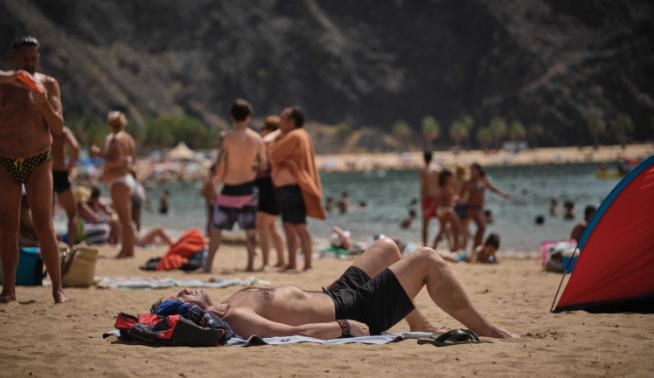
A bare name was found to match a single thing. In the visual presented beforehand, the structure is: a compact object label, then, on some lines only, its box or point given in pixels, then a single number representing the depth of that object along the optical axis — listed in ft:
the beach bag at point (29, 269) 50.08
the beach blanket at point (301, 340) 31.07
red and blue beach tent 37.93
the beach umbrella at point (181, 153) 449.89
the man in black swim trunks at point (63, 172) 58.80
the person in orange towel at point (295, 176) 60.49
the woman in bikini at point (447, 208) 83.76
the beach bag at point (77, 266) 50.57
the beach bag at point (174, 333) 31.22
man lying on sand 30.78
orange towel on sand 62.54
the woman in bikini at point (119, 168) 67.72
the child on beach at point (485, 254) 72.95
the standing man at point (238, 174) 59.36
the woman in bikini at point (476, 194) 84.89
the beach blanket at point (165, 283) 51.11
